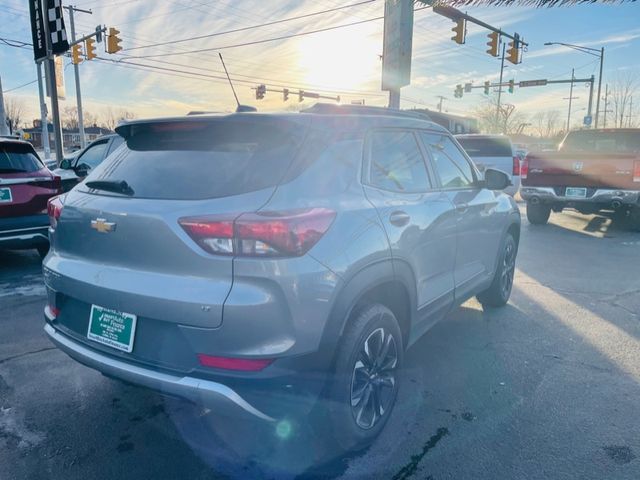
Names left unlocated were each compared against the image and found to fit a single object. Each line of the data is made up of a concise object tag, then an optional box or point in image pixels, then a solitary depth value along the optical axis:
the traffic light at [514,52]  19.85
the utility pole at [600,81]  30.47
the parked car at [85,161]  7.43
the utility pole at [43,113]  28.94
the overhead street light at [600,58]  26.72
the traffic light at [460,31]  15.75
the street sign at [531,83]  29.14
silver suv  2.13
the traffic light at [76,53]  20.60
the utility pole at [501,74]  34.41
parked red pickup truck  8.87
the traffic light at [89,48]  20.31
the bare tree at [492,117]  68.44
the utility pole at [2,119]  15.66
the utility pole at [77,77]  31.56
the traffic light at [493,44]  18.33
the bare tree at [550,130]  89.31
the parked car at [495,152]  12.43
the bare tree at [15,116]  72.15
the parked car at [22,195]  5.80
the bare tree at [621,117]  44.28
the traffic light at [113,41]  18.11
